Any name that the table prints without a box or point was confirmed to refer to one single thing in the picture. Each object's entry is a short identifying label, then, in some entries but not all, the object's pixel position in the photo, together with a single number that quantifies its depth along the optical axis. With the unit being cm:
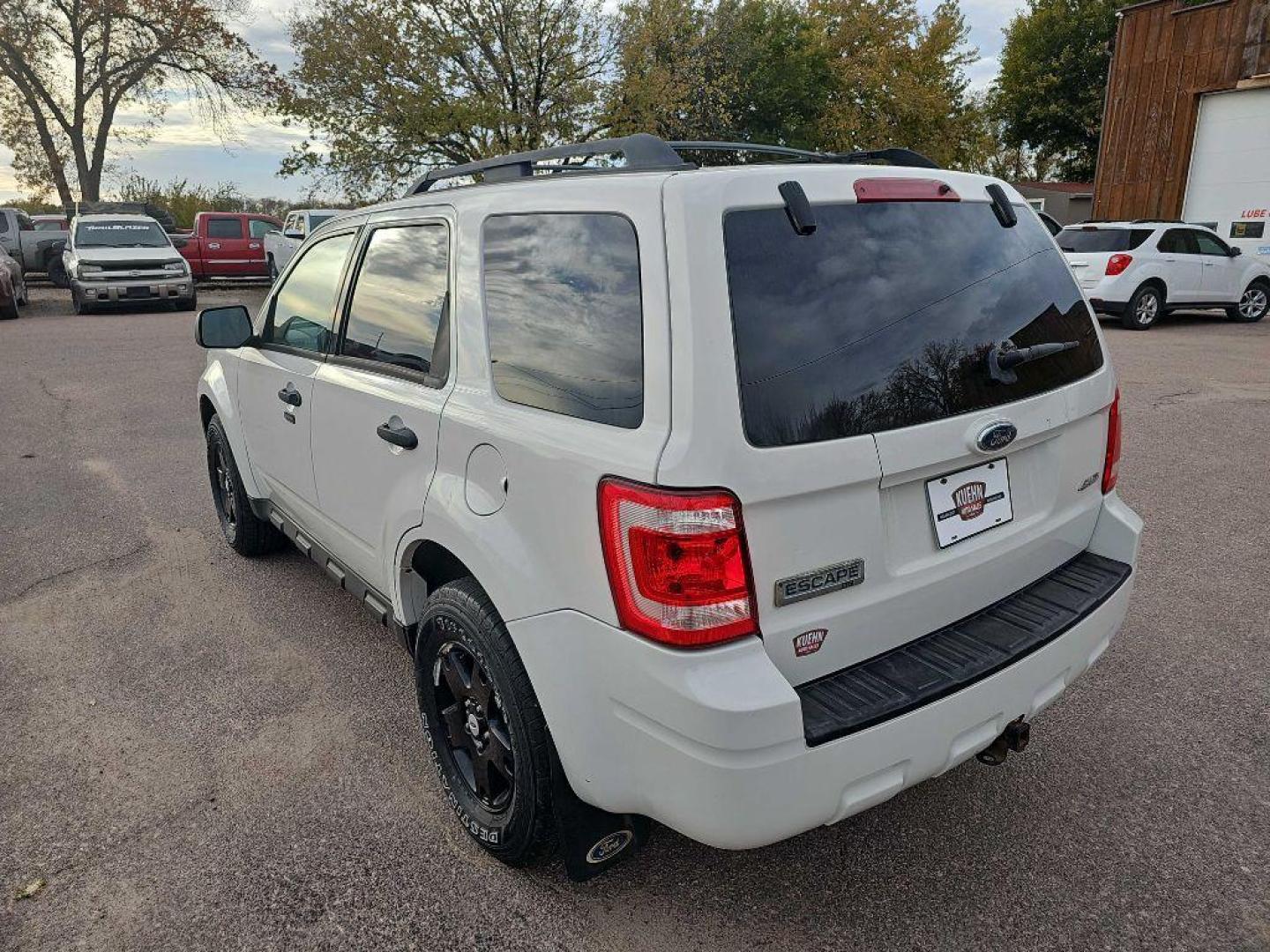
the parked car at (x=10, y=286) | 1570
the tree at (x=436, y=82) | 1934
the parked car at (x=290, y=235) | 1928
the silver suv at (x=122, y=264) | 1625
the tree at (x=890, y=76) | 3028
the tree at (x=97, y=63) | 2756
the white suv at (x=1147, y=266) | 1338
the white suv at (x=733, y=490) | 178
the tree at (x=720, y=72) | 2078
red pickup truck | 2155
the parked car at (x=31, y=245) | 2066
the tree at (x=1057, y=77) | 3259
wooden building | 1875
